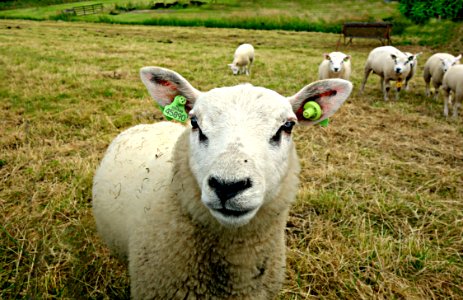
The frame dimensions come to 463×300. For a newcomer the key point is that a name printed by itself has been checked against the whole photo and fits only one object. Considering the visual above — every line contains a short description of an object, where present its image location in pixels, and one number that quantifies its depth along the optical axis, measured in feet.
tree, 65.87
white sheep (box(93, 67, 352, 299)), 4.98
